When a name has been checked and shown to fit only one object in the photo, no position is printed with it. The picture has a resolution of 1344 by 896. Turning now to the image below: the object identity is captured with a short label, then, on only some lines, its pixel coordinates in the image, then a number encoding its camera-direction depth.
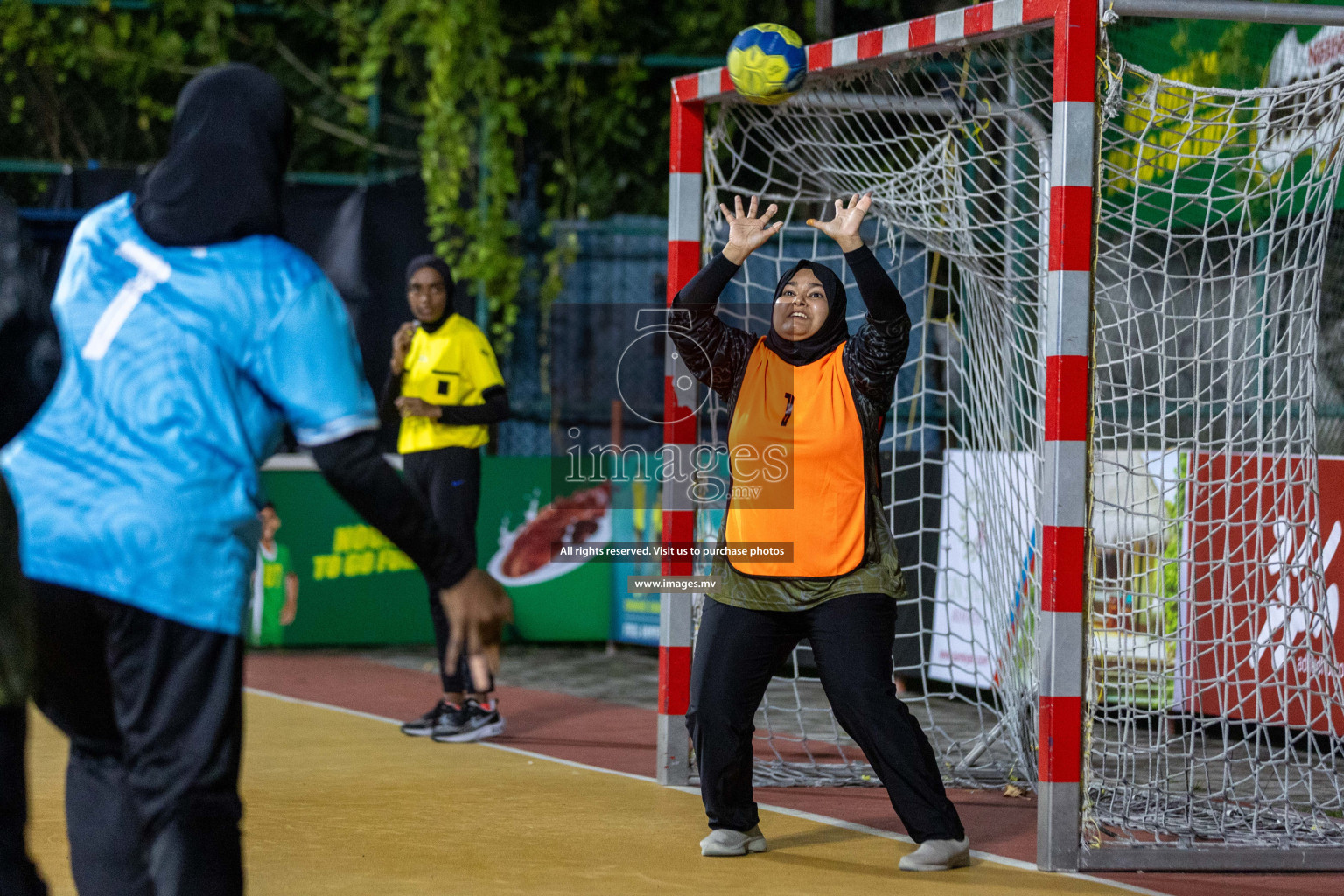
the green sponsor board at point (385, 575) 22.02
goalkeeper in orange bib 10.20
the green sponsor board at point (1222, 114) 11.66
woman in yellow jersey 15.02
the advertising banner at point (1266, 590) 12.26
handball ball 11.75
